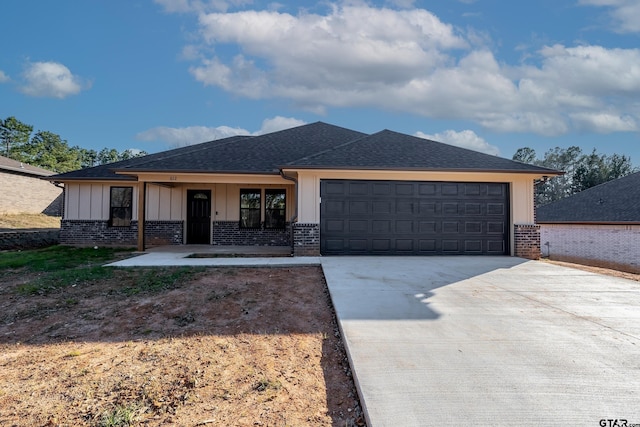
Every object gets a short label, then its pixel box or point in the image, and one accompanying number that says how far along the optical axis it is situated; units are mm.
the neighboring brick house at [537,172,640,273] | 15133
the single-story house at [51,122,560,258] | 9531
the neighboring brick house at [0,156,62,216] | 20969
